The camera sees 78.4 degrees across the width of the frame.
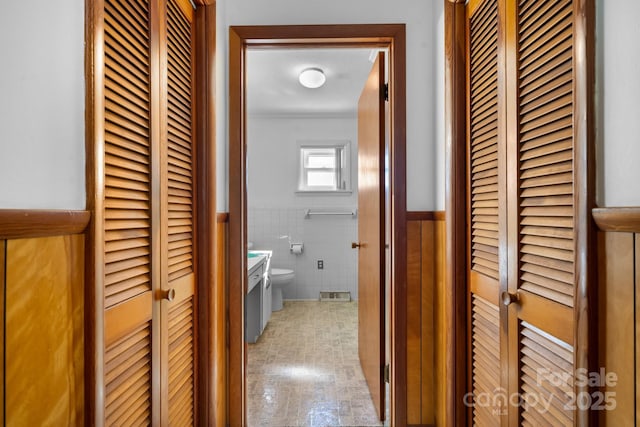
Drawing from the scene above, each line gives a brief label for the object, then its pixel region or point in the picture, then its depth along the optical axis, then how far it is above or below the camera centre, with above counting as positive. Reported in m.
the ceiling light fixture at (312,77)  3.28 +1.14
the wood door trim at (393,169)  1.80 +0.19
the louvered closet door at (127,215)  0.91 -0.01
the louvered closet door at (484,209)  1.29 +0.01
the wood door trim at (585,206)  0.77 +0.01
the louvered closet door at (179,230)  1.27 -0.06
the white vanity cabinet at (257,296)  3.02 -0.71
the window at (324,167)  4.67 +0.53
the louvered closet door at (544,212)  0.89 +0.00
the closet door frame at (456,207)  1.55 +0.02
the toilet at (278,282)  4.13 -0.75
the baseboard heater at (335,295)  4.66 -0.99
